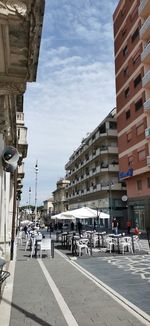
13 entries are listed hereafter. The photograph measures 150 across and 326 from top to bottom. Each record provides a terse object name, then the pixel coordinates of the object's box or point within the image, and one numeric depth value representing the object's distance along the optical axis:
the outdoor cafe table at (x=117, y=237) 16.52
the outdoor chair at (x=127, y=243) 16.46
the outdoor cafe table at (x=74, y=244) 16.31
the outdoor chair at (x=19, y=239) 24.13
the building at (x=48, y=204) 136.40
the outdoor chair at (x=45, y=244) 14.67
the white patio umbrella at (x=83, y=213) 19.27
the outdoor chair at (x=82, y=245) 15.55
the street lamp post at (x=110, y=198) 46.80
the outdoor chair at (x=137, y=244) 17.96
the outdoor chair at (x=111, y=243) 16.78
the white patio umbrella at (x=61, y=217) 20.92
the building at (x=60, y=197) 96.28
